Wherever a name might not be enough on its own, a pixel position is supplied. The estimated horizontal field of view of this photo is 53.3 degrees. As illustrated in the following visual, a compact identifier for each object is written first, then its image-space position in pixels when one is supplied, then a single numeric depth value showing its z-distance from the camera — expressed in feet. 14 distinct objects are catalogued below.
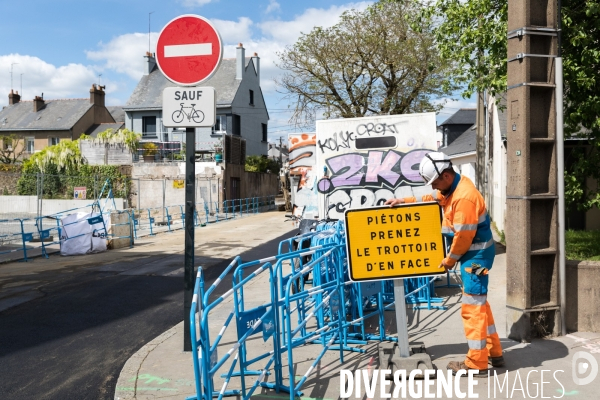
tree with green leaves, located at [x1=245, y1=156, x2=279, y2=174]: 143.84
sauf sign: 20.03
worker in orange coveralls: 16.97
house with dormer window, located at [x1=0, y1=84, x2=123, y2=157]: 197.88
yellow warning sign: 17.65
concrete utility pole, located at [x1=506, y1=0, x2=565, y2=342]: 20.49
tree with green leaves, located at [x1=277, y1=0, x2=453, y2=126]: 91.86
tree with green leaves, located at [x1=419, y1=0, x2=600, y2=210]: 31.53
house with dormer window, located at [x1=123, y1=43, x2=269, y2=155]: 156.25
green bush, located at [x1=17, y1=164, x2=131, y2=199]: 103.38
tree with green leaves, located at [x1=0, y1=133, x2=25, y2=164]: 188.55
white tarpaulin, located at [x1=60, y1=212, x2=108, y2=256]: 55.06
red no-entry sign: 19.95
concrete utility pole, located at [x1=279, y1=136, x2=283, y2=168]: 176.76
